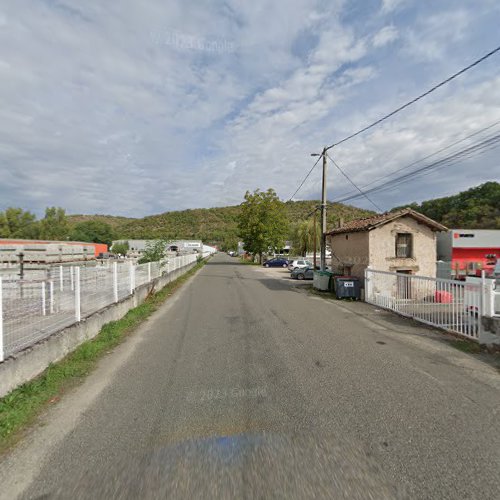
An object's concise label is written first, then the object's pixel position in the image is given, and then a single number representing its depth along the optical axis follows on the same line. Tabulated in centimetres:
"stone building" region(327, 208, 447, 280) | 1454
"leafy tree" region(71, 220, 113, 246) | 9059
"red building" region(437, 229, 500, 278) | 3019
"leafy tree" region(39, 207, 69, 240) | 7762
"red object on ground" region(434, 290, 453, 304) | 762
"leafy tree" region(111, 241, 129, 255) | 7625
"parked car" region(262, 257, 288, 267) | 4284
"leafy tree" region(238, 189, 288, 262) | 4666
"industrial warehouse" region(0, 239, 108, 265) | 2323
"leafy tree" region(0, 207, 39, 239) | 6875
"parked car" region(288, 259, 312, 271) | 2973
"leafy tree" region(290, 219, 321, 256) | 4356
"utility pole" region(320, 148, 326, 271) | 1806
